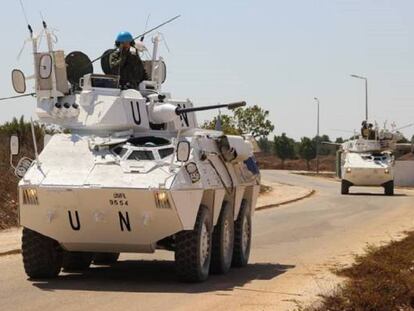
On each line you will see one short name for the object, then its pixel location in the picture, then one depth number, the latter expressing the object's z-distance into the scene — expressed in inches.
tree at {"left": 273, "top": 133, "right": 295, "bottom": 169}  4761.3
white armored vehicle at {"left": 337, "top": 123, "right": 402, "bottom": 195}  1851.6
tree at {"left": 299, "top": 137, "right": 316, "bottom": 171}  4557.1
